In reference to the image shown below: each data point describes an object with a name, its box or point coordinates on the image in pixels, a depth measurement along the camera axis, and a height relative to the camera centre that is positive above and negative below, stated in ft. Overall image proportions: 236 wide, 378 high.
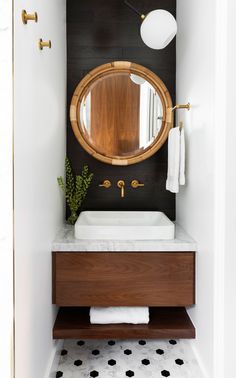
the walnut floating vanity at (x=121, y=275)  5.37 -1.61
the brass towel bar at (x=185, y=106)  5.87 +1.54
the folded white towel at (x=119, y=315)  5.57 -2.42
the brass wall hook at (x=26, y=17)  3.56 +1.99
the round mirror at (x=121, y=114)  7.06 +1.67
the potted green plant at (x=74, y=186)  6.63 -0.05
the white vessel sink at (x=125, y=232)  5.47 -0.86
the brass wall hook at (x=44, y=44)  4.38 +2.03
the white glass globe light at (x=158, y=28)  6.04 +3.17
